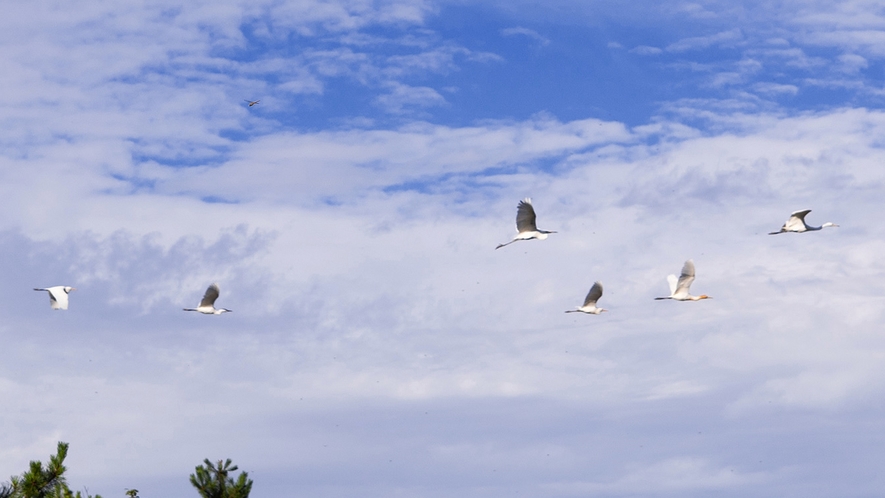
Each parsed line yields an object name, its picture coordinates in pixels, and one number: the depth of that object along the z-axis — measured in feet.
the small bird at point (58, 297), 174.70
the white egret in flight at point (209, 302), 198.18
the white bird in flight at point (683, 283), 192.24
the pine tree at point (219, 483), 172.14
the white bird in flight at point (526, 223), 184.42
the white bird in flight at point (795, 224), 201.51
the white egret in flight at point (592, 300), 196.38
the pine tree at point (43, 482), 148.59
